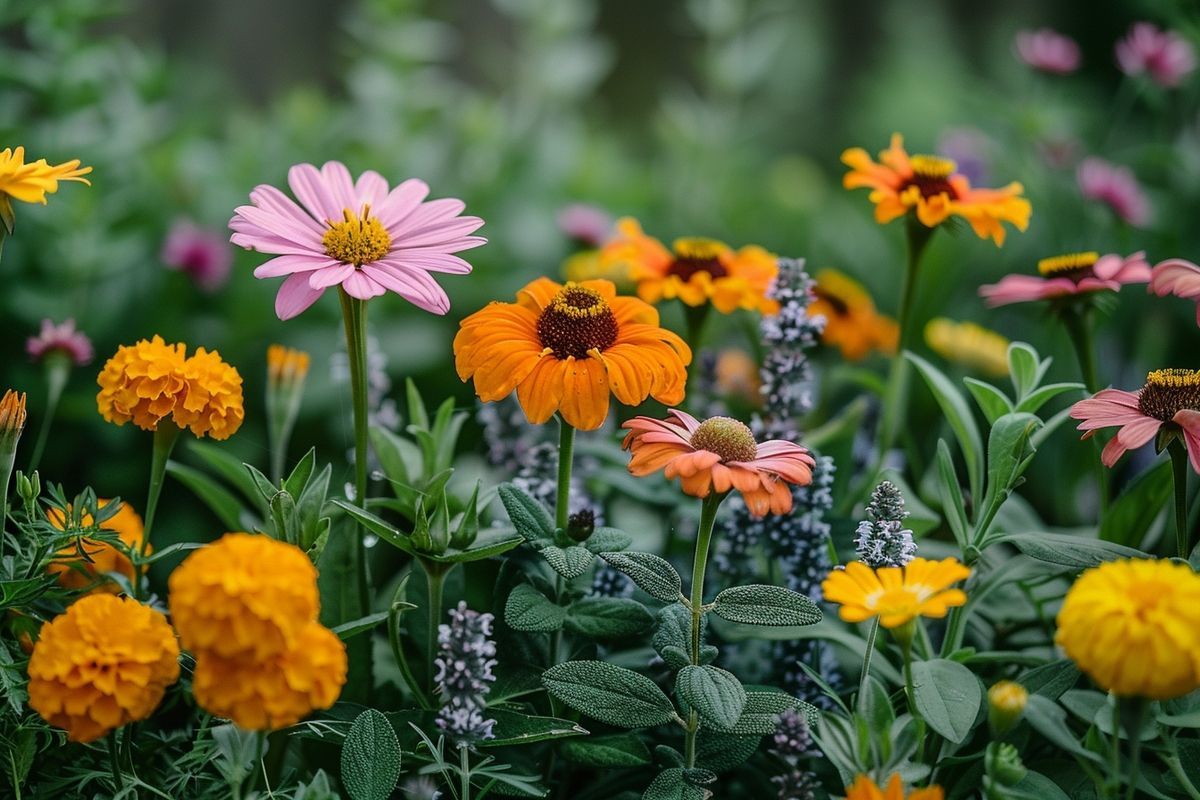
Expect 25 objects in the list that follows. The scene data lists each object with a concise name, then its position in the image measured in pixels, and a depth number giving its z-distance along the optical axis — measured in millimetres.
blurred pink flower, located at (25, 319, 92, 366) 1210
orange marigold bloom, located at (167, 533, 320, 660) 1039
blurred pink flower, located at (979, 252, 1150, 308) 1184
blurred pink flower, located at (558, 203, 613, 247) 1665
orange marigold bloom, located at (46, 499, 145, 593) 1122
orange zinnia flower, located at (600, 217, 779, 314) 1192
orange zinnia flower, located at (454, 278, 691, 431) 1109
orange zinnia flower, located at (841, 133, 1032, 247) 1182
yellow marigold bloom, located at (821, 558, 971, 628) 1065
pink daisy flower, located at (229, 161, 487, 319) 1111
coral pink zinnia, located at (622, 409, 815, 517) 1088
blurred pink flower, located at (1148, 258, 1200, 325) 1138
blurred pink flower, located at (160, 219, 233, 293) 1482
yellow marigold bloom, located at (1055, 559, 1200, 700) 1043
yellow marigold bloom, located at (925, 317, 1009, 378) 1350
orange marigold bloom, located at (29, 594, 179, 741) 1068
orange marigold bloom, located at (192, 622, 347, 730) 1045
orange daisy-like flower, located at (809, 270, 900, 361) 1364
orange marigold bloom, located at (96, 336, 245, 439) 1115
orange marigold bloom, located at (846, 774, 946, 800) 1066
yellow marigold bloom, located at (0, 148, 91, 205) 1096
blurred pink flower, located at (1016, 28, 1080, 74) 1656
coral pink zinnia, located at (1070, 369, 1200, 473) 1109
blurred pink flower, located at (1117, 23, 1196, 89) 1593
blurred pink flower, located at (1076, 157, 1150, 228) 1512
